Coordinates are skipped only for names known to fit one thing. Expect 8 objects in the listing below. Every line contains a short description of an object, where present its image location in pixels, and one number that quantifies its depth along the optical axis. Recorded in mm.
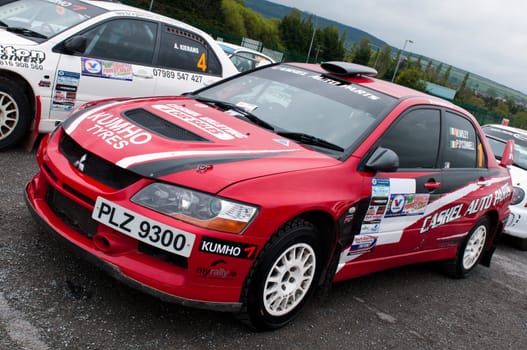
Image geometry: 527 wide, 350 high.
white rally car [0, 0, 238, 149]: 5391
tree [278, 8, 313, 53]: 115050
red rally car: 2869
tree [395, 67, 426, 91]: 95375
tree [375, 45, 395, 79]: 114725
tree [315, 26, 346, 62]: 112562
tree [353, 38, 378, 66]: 124062
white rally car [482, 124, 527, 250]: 7473
